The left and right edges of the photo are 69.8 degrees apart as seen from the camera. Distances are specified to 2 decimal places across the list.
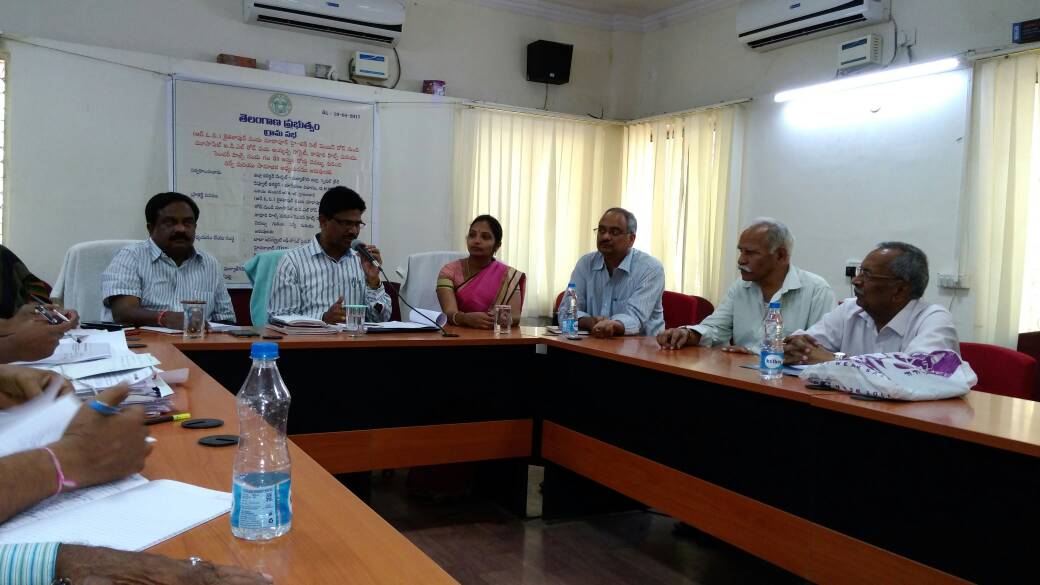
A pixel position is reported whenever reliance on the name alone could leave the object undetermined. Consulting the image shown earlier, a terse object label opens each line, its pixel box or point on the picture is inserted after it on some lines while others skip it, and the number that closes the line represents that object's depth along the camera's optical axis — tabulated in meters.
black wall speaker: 5.45
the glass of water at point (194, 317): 2.61
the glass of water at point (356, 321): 2.90
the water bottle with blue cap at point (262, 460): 0.89
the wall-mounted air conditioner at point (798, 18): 4.11
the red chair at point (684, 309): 4.49
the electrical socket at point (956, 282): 3.72
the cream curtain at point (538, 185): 5.32
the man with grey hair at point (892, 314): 2.22
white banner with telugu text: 4.38
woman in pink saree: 3.74
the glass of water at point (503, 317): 3.37
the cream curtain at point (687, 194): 5.02
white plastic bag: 1.90
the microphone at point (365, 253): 3.21
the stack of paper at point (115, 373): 1.45
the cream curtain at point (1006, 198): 3.48
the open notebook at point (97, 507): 0.84
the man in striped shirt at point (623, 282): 3.60
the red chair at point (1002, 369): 2.23
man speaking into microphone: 3.30
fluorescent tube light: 3.78
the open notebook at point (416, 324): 3.02
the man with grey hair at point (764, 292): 2.99
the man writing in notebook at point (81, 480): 0.73
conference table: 1.21
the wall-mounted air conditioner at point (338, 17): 4.52
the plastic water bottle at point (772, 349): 2.25
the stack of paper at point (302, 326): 2.95
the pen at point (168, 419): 1.40
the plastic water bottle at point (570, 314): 3.27
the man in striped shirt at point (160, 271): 3.05
